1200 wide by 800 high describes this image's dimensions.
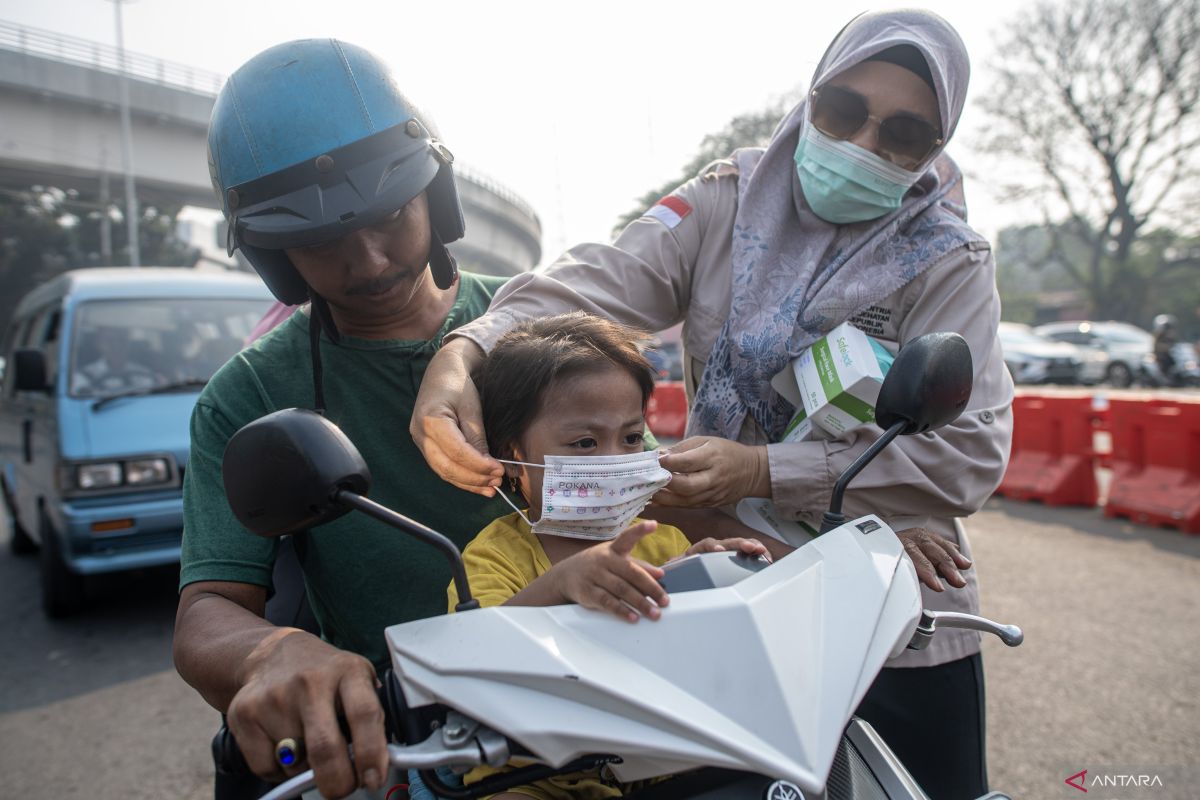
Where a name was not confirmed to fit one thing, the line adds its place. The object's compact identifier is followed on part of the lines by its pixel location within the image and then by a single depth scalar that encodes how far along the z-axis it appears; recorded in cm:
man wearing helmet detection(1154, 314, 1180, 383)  1900
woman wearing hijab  166
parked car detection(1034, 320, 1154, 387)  2052
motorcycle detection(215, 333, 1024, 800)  94
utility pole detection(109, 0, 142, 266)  2530
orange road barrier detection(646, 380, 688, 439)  1319
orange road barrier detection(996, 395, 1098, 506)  762
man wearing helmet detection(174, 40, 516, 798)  157
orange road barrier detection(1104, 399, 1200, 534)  657
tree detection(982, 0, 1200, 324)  3028
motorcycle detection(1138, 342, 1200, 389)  1898
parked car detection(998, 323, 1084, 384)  2052
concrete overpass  2389
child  141
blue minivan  507
